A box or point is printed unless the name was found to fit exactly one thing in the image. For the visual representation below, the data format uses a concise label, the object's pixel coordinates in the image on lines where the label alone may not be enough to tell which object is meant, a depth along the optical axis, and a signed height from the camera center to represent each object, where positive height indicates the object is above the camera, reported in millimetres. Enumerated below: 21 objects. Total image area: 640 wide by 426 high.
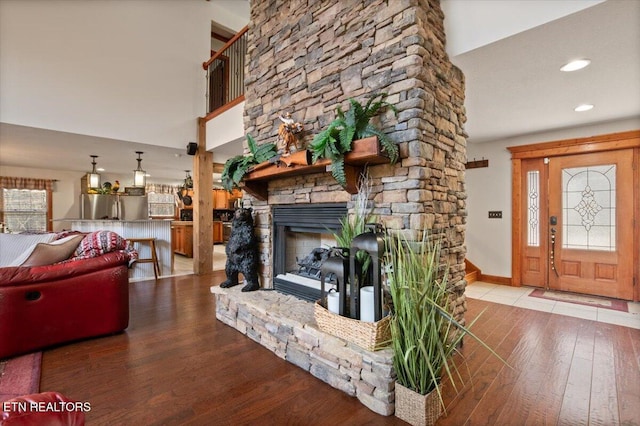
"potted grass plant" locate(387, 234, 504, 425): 1484 -647
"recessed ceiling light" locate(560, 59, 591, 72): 2266 +1130
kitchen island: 5082 -329
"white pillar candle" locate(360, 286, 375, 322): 1847 -579
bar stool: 4956 -624
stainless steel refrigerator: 6016 +164
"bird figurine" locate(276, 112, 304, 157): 2619 +709
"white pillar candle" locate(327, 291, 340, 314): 2004 -601
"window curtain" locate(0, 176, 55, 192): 6812 +742
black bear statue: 3041 -379
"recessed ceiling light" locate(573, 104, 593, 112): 3160 +1115
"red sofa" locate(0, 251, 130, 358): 2238 -710
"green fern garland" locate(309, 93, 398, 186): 1970 +531
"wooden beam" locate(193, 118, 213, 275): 5223 +131
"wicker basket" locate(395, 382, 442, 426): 1484 -989
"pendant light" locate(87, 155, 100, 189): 5488 +626
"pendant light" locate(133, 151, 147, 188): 5448 +688
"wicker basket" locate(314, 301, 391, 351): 1706 -706
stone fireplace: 1952 +529
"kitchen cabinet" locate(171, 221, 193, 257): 7332 -579
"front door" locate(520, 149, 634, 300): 3703 -156
